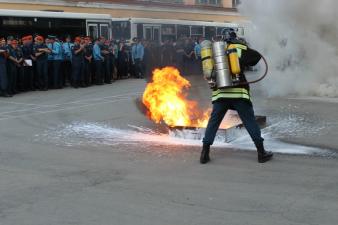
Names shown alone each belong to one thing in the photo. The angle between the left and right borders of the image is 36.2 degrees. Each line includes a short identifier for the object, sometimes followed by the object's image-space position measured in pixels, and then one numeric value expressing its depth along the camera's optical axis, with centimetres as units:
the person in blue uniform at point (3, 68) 1543
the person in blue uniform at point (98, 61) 1906
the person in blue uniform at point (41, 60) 1712
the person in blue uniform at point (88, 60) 1861
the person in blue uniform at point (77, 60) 1814
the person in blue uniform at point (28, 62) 1689
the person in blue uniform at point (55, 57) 1777
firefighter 674
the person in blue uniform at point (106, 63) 1967
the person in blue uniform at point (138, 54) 2195
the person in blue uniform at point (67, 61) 1825
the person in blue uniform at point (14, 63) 1594
